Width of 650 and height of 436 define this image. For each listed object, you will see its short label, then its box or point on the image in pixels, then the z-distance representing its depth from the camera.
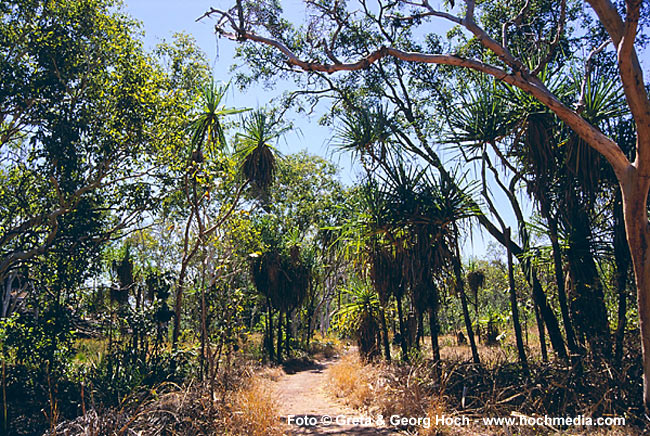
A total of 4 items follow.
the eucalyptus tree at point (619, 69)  5.46
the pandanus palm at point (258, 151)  11.77
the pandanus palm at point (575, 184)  7.40
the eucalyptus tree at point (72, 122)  8.46
